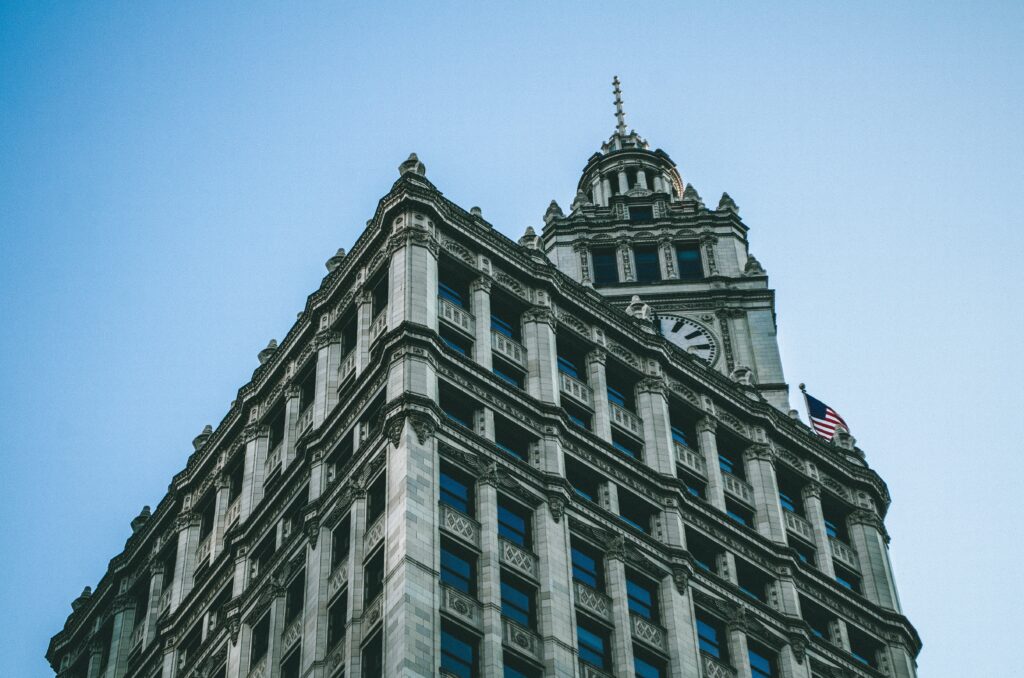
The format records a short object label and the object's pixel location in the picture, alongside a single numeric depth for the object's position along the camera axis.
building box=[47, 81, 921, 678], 58.31
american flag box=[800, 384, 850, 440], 84.50
